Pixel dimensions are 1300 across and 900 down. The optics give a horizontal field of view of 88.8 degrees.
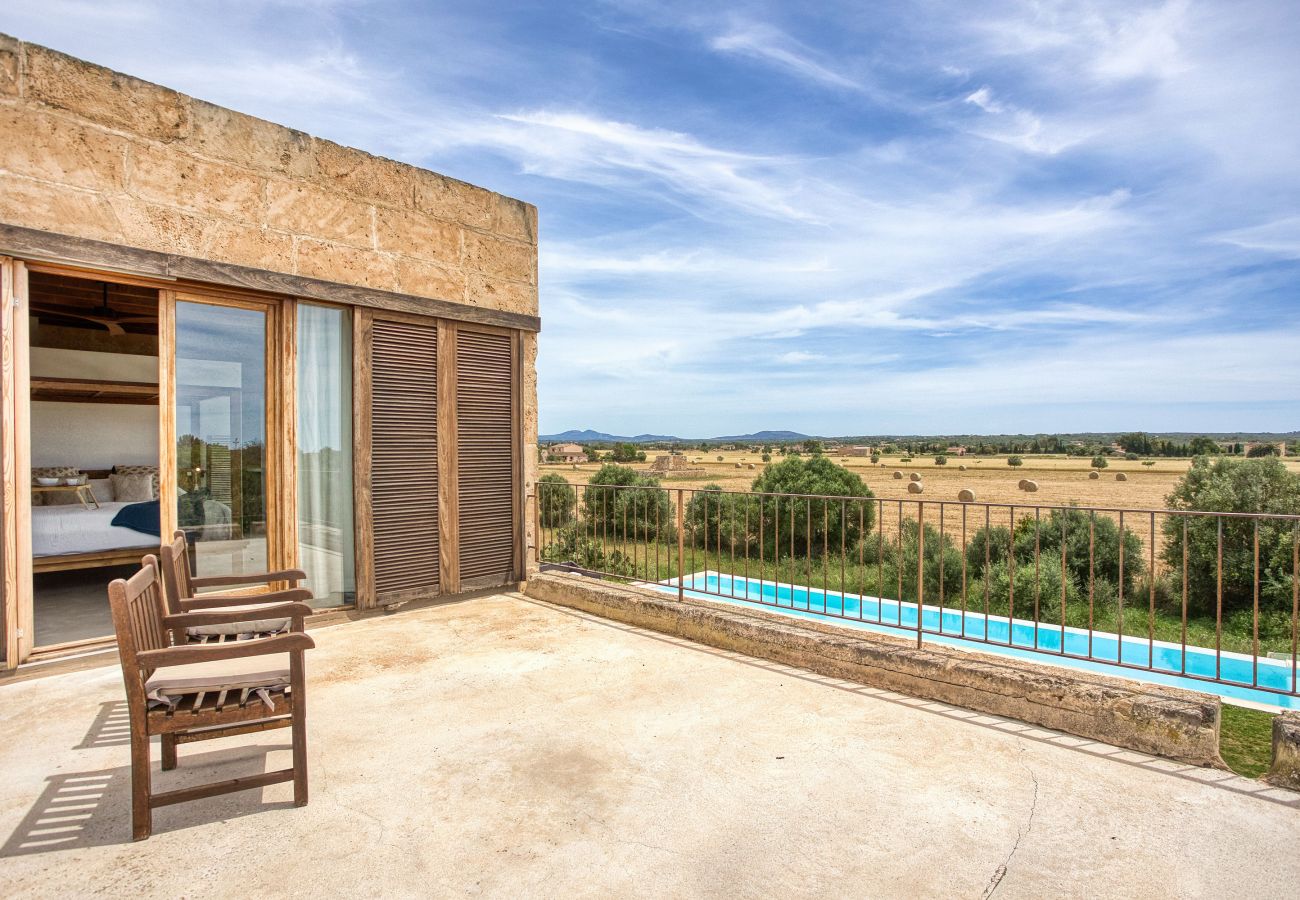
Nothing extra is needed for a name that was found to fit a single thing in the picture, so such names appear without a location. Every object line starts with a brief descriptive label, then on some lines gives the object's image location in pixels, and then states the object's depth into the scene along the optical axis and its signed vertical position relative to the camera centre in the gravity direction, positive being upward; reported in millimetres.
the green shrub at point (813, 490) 11727 -1029
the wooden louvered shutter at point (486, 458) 5289 -145
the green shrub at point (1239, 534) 9359 -1468
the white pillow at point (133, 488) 7750 -542
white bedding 5297 -752
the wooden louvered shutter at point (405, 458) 4785 -131
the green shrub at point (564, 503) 11184 -1143
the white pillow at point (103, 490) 7698 -557
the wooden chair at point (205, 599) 2717 -671
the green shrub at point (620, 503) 14102 -1403
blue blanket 5929 -688
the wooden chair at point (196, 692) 1938 -780
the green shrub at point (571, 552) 11500 -2026
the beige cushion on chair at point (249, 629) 2723 -776
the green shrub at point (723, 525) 13035 -1722
